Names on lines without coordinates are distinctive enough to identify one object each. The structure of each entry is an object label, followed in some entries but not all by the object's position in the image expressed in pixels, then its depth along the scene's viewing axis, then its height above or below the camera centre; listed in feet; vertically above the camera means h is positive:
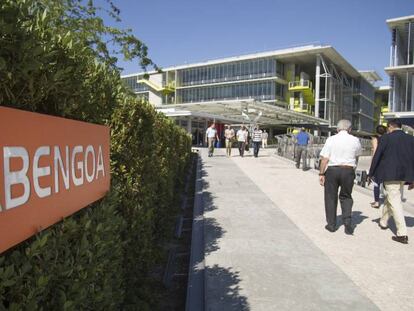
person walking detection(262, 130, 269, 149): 106.70 -0.48
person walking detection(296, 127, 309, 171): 50.70 -0.84
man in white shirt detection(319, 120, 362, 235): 19.76 -1.61
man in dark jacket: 18.83 -1.44
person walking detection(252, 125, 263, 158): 63.87 -0.04
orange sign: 4.75 -0.45
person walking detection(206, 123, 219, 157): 64.42 +0.49
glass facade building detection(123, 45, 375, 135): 200.44 +31.04
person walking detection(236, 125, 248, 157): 68.37 +0.06
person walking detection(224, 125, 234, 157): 67.97 +0.16
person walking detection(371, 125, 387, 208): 26.07 -0.48
